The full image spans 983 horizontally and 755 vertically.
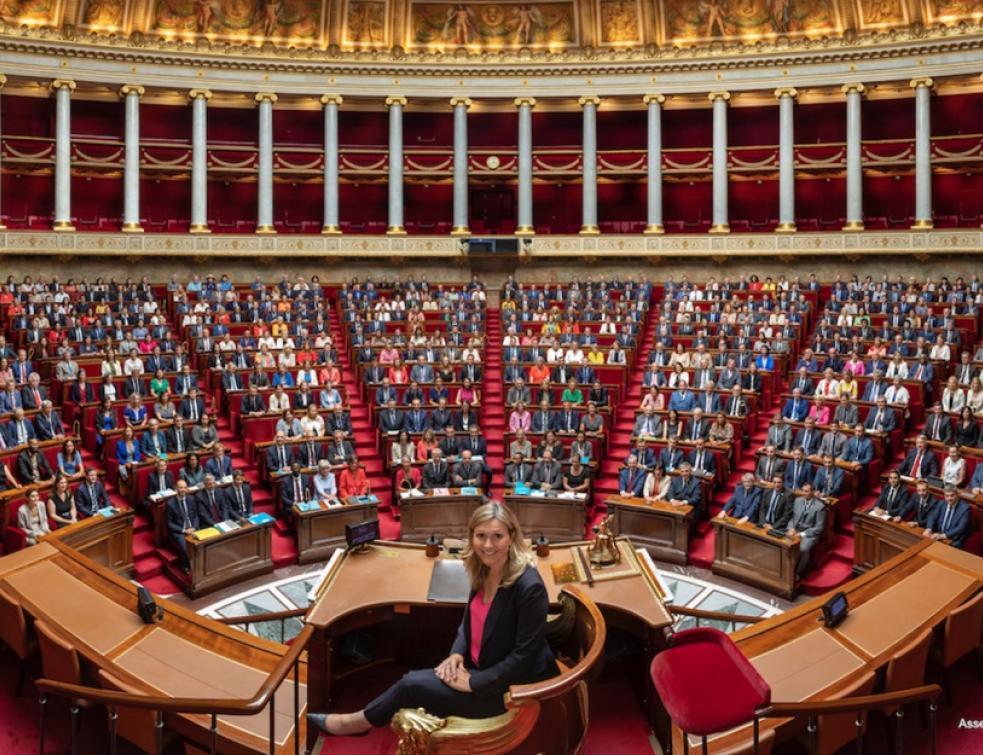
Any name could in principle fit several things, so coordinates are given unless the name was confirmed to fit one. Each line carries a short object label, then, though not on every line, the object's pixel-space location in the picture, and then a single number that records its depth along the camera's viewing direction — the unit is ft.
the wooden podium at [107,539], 24.98
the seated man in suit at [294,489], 32.19
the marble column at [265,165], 70.28
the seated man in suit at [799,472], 31.10
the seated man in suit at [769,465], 31.94
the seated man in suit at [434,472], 34.35
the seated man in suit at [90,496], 28.25
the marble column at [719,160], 70.59
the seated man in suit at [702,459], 33.86
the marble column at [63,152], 65.00
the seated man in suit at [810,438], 34.01
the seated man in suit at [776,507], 28.99
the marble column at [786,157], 69.21
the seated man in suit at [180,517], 28.04
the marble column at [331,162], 71.20
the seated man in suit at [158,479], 30.17
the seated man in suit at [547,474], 33.86
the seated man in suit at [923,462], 30.14
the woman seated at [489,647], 10.03
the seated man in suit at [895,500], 27.61
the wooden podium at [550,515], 32.08
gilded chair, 9.71
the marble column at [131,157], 67.05
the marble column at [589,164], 72.28
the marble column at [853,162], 67.62
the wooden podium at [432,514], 32.07
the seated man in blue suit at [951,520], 25.59
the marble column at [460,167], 72.33
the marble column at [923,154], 65.82
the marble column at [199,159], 68.87
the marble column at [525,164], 72.59
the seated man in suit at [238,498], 30.09
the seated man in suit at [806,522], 27.48
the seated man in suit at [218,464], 32.30
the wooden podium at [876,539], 25.42
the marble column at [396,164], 72.02
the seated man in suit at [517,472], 34.53
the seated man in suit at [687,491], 31.65
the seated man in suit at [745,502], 29.60
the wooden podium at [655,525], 30.14
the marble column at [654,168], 71.87
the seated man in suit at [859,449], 32.37
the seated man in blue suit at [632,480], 32.96
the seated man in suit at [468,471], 34.86
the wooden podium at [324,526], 30.07
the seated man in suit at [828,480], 30.27
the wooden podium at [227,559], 26.55
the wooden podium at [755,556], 26.55
